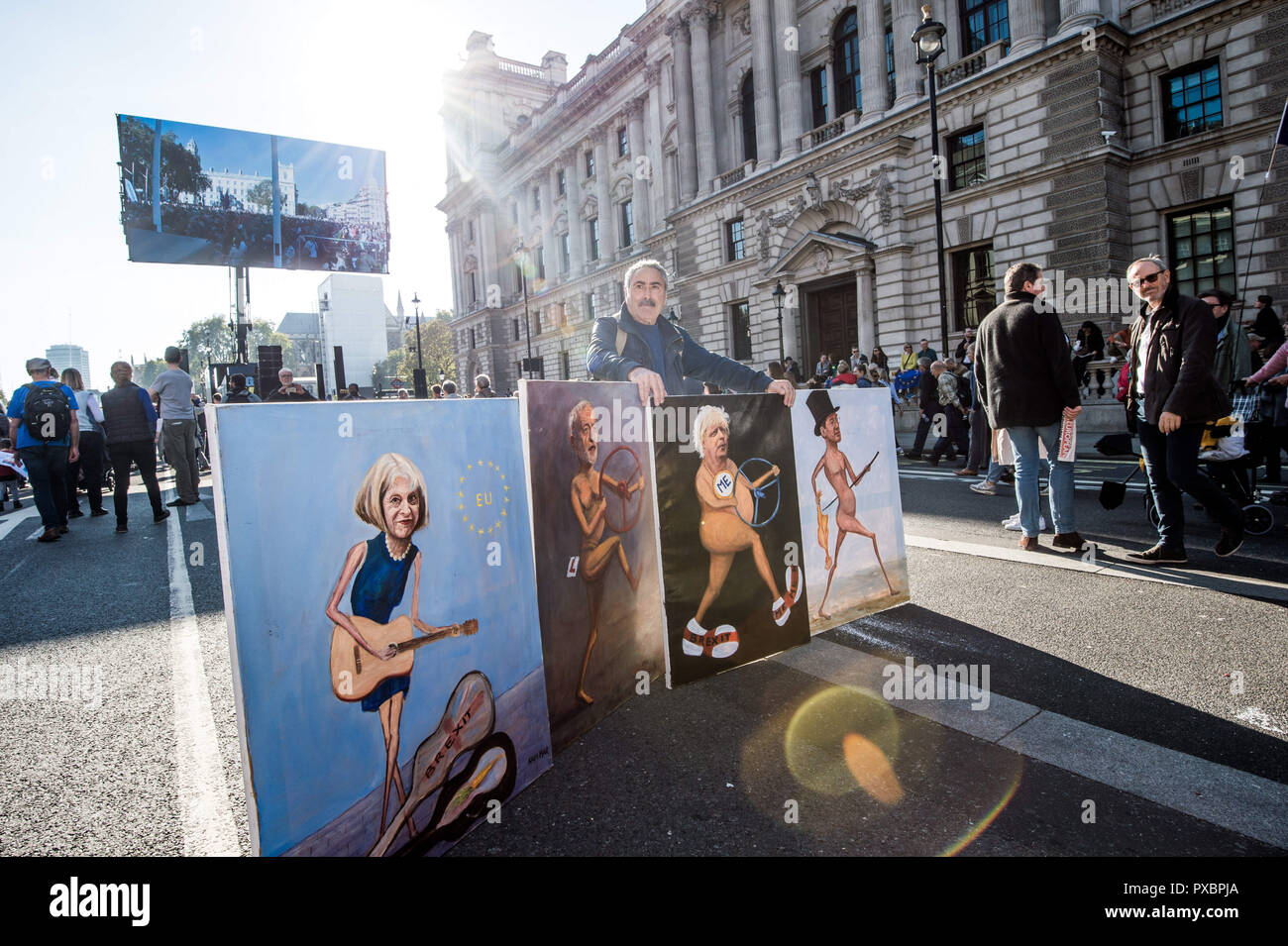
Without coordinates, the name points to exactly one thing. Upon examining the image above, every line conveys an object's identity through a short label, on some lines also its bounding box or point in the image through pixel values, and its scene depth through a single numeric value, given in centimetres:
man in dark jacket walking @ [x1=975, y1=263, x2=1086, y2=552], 527
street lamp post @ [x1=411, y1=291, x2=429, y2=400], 3258
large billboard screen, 2670
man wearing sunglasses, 463
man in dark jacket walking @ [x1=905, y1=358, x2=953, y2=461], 1231
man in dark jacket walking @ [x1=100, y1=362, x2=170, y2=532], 879
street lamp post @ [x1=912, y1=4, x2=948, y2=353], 1611
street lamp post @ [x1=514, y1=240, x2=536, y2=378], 5775
